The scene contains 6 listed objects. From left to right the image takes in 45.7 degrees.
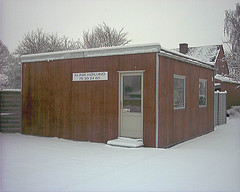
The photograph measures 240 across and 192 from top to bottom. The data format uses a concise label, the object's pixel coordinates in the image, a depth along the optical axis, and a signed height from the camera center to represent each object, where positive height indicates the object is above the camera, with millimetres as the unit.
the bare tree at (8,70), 30000 +3306
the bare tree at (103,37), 37469 +8621
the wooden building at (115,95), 9242 +242
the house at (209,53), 32812 +5808
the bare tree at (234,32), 23406 +5718
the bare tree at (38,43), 31984 +6638
